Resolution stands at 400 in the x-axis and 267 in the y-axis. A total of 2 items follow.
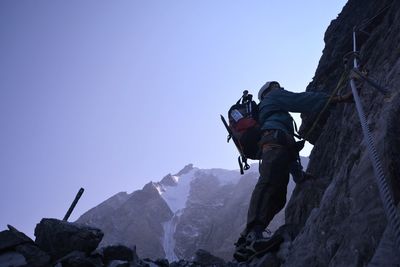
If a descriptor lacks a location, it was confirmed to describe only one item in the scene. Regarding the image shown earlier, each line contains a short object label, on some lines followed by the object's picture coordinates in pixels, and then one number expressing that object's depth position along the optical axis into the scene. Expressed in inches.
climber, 235.8
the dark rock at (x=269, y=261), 199.6
